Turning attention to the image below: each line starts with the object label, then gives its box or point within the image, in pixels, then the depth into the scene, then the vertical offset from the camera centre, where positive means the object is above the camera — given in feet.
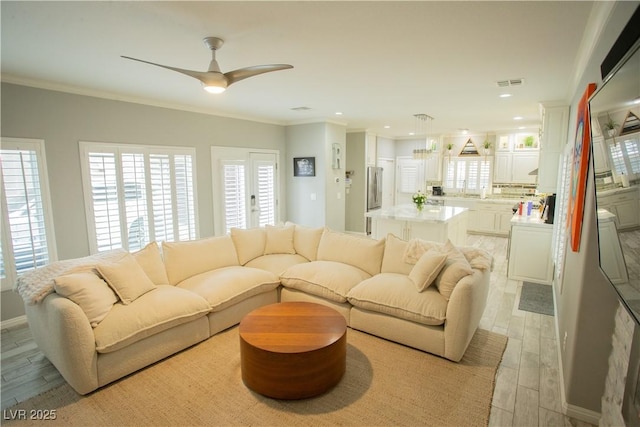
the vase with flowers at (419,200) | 18.64 -1.27
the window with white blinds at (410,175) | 30.97 +0.27
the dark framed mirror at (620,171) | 3.52 +0.05
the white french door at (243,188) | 18.53 -0.45
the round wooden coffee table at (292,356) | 7.47 -4.09
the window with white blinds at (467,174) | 27.91 +0.24
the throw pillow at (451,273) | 9.57 -2.83
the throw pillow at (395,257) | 11.62 -2.88
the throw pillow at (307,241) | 14.14 -2.71
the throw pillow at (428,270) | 9.94 -2.82
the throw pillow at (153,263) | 10.53 -2.65
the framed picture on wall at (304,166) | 21.45 +0.90
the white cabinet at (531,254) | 15.40 -3.74
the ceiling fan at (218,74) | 7.68 +2.56
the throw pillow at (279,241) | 14.49 -2.73
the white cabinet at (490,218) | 26.14 -3.40
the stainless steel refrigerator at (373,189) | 26.50 -0.88
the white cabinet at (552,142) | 14.88 +1.58
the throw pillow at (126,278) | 9.11 -2.73
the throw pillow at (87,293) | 8.05 -2.78
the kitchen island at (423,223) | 16.37 -2.40
